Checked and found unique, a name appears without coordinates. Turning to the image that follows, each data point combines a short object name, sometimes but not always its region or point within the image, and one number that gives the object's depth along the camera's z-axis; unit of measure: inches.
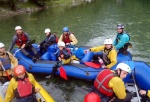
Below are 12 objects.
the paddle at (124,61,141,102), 193.8
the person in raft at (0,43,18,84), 208.2
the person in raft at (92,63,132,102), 150.0
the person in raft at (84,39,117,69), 227.0
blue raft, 208.4
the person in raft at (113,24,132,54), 257.7
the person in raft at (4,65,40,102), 148.9
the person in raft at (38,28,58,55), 292.8
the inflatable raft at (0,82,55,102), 176.7
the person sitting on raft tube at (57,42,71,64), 247.8
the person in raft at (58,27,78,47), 301.0
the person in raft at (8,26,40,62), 274.7
